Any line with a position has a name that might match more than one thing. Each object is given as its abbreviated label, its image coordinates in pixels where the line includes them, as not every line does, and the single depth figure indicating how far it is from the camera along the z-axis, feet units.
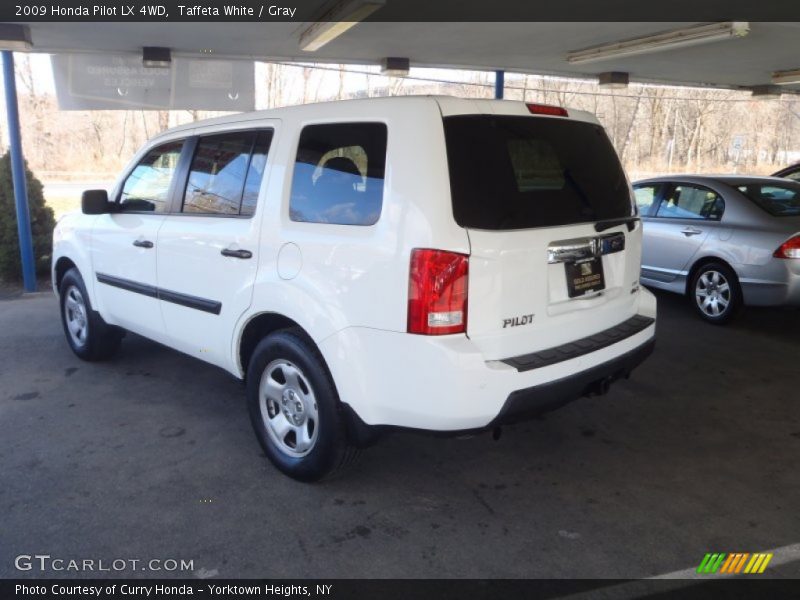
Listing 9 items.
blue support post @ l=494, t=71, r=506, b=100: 32.40
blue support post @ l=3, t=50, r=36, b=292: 24.62
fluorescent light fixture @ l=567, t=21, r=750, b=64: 21.40
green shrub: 27.50
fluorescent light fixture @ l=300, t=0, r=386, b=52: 17.92
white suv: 8.74
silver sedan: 19.44
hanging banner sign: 27.48
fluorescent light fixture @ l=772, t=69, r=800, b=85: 31.79
